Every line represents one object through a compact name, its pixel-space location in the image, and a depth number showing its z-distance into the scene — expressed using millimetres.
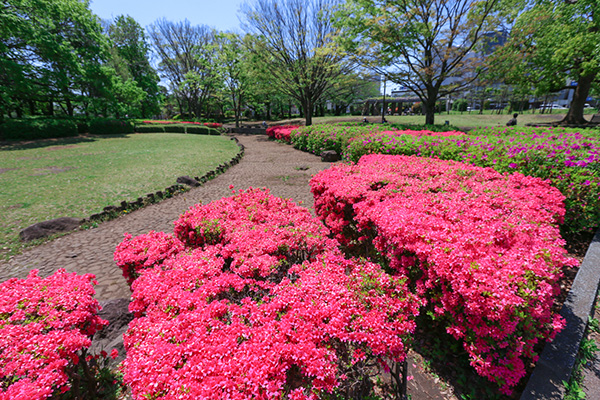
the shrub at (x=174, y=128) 29406
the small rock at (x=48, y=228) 5496
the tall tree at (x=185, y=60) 39312
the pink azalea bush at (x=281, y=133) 21219
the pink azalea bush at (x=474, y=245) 2133
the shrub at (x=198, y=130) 29594
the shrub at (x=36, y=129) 18734
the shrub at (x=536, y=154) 4535
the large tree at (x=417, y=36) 14623
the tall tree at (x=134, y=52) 36844
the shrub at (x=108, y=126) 24453
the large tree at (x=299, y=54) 21391
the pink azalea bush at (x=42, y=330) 1618
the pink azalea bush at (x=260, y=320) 1550
